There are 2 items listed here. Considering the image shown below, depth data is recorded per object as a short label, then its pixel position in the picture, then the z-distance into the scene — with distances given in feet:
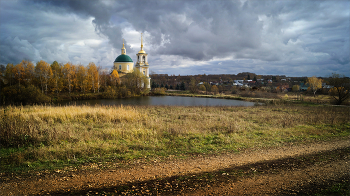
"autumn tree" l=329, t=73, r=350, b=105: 90.95
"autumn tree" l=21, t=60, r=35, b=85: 128.20
